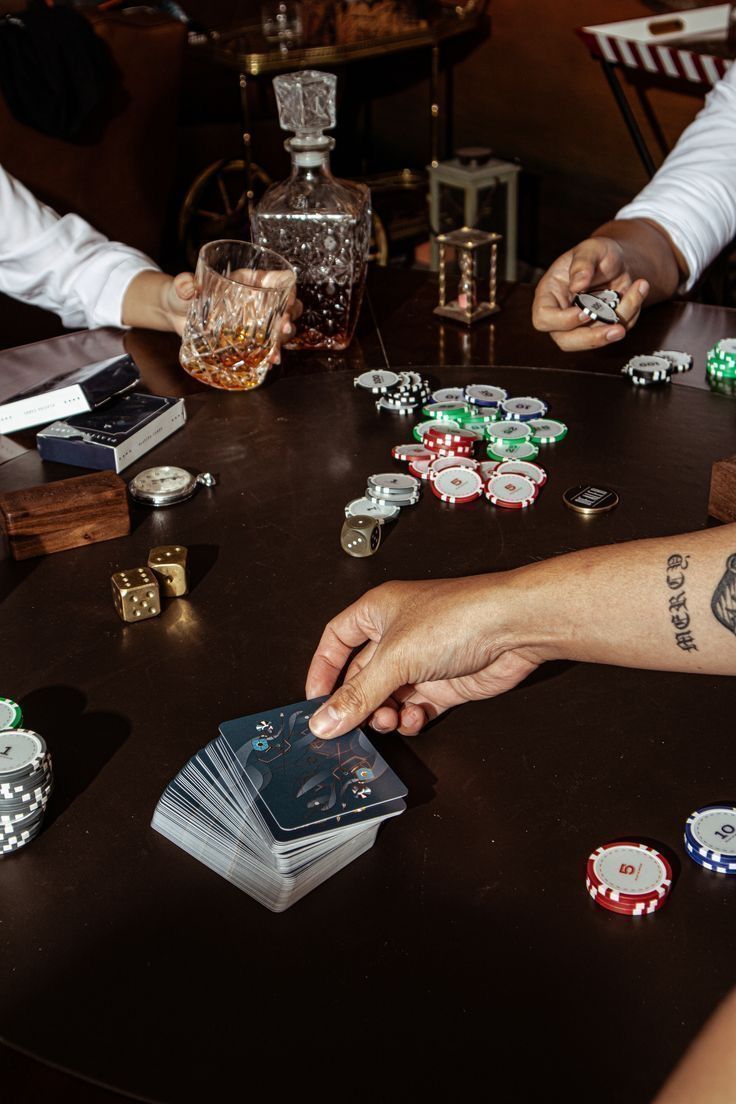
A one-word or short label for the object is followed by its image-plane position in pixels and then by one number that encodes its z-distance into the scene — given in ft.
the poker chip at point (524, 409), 5.43
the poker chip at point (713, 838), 2.98
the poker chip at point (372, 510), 4.70
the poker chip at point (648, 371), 5.81
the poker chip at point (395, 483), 4.78
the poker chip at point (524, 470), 4.94
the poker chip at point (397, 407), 5.68
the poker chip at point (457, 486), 4.83
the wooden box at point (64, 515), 4.46
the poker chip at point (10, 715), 3.43
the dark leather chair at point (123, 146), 12.01
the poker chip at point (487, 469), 5.00
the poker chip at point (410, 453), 5.11
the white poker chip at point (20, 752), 3.11
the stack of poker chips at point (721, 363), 5.72
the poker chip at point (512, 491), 4.77
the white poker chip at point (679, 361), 5.92
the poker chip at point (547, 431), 5.29
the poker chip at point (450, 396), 5.65
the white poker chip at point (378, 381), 5.85
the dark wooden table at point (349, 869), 2.59
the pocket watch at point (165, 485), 4.87
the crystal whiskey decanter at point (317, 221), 6.26
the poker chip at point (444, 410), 5.45
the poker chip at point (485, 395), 5.53
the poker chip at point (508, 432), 5.20
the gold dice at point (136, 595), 4.04
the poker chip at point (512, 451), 5.13
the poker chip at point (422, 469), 5.02
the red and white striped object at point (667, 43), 13.48
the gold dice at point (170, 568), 4.17
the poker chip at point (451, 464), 4.99
